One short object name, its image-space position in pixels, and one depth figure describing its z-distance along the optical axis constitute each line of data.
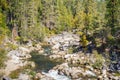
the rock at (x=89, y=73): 41.94
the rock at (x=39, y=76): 39.45
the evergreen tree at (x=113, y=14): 54.03
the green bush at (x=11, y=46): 61.74
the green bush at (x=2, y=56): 38.50
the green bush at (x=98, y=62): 44.44
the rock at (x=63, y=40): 70.31
